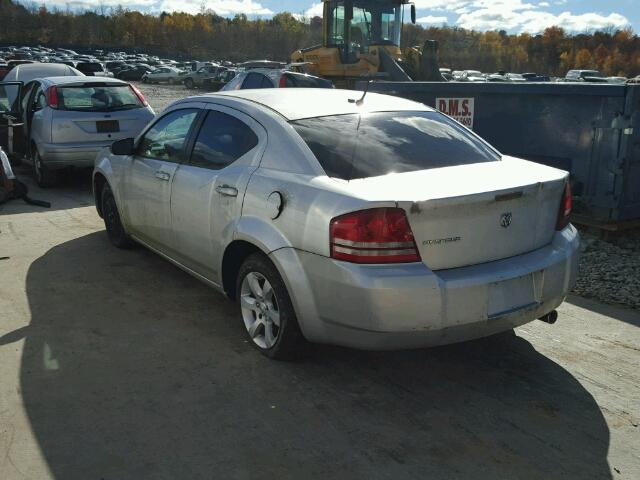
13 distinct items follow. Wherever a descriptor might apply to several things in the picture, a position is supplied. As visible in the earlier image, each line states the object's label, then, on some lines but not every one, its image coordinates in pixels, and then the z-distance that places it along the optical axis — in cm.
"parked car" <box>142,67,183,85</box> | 5524
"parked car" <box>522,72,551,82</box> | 4009
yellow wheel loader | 1669
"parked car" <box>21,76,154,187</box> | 916
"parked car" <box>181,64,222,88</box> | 5147
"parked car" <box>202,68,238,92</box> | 4313
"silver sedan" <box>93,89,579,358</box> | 322
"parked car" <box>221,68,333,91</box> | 1351
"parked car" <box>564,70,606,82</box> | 5008
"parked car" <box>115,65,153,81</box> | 5430
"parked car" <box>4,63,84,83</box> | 1341
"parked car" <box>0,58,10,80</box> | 1546
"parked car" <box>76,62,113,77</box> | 2208
